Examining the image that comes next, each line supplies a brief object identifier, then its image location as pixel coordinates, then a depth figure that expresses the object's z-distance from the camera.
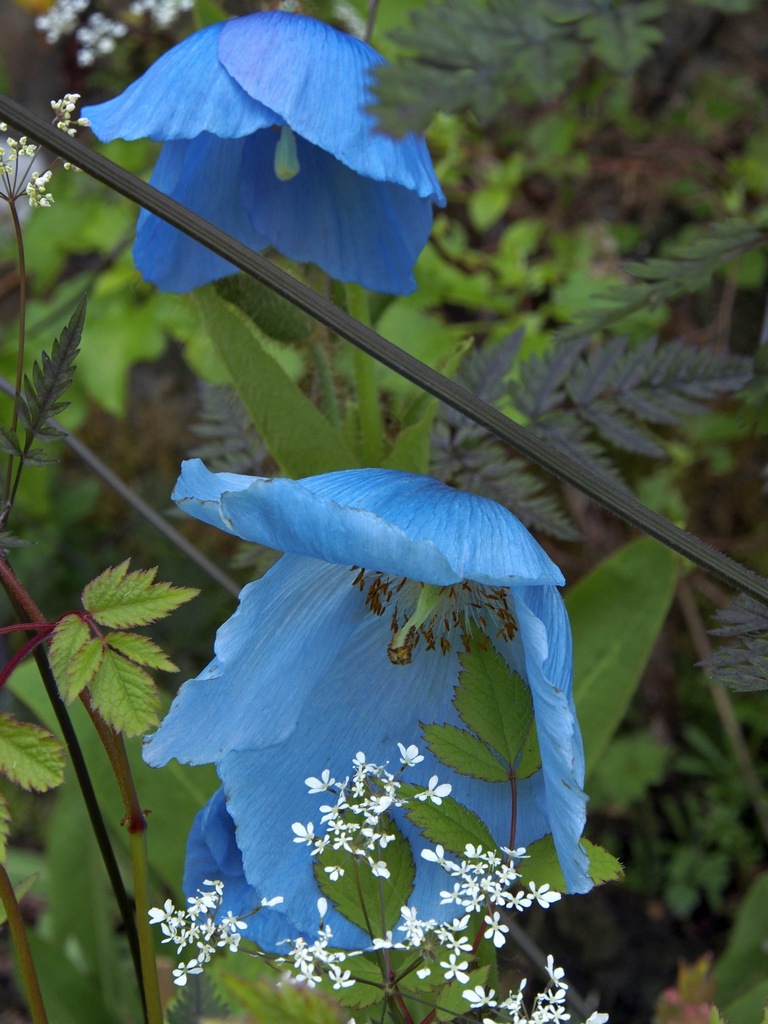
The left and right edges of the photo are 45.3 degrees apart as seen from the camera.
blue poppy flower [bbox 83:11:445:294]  0.58
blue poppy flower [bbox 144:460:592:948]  0.45
